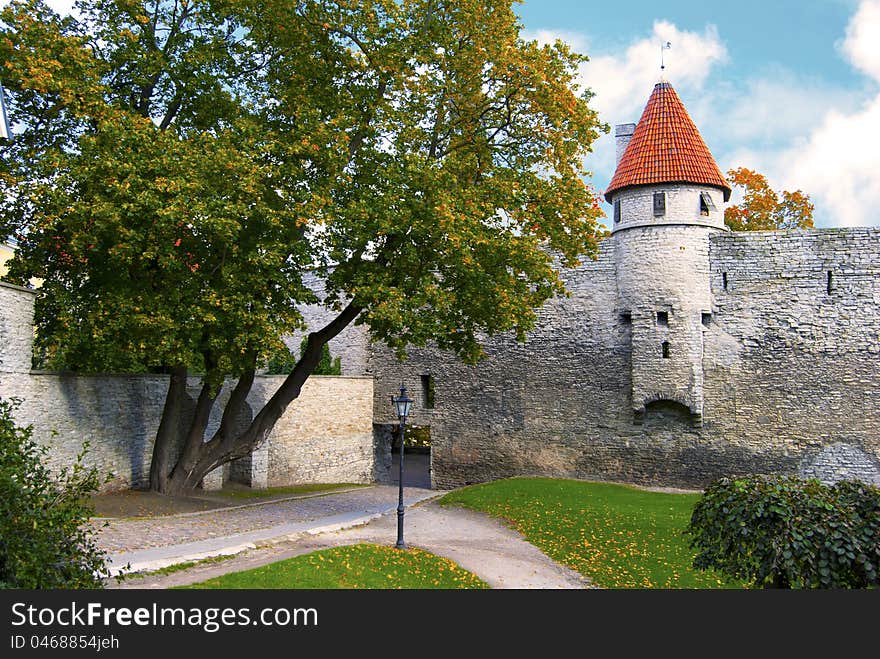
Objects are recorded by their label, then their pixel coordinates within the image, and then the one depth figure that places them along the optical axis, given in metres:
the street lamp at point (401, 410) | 12.35
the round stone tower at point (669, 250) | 19.61
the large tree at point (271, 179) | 13.41
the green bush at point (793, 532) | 7.23
